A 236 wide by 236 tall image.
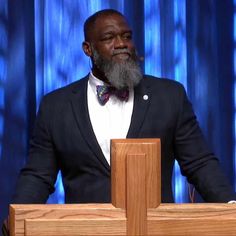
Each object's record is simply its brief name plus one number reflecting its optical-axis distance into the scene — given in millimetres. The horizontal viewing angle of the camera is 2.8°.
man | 16862
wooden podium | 14439
